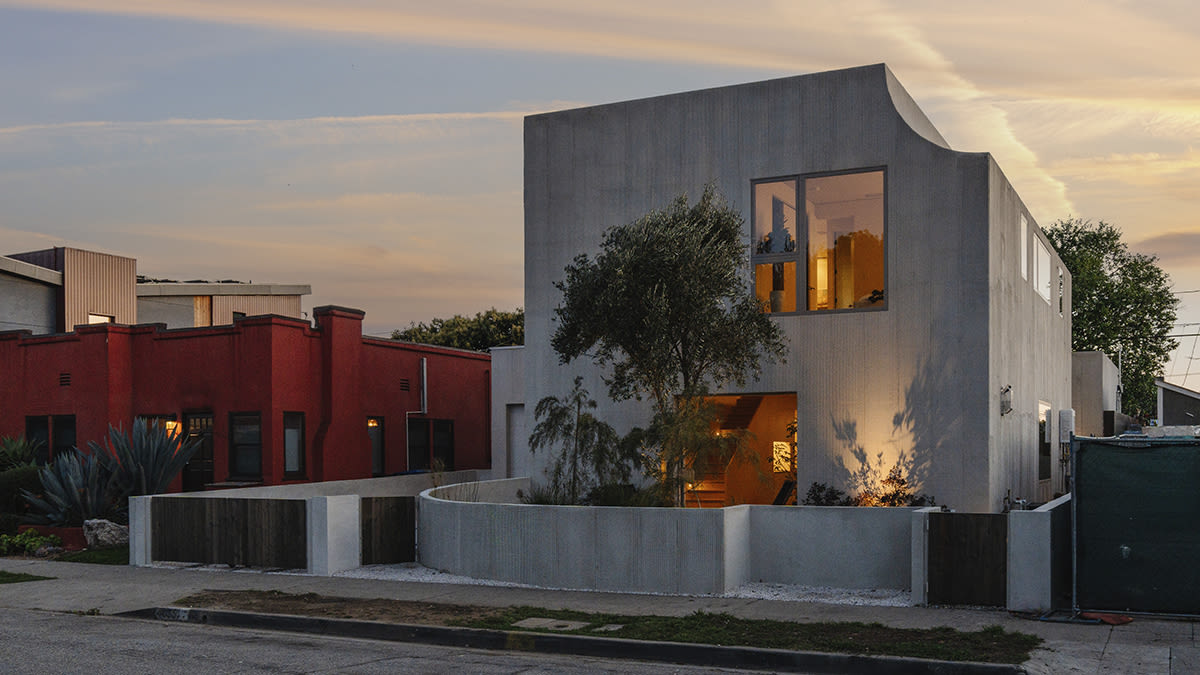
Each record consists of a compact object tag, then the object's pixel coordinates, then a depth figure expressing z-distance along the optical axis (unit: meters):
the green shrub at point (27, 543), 20.00
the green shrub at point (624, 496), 16.20
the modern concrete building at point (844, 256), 17.55
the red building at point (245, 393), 24.91
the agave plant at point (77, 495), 20.47
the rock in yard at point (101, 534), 20.02
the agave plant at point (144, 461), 20.70
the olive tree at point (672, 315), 16.28
